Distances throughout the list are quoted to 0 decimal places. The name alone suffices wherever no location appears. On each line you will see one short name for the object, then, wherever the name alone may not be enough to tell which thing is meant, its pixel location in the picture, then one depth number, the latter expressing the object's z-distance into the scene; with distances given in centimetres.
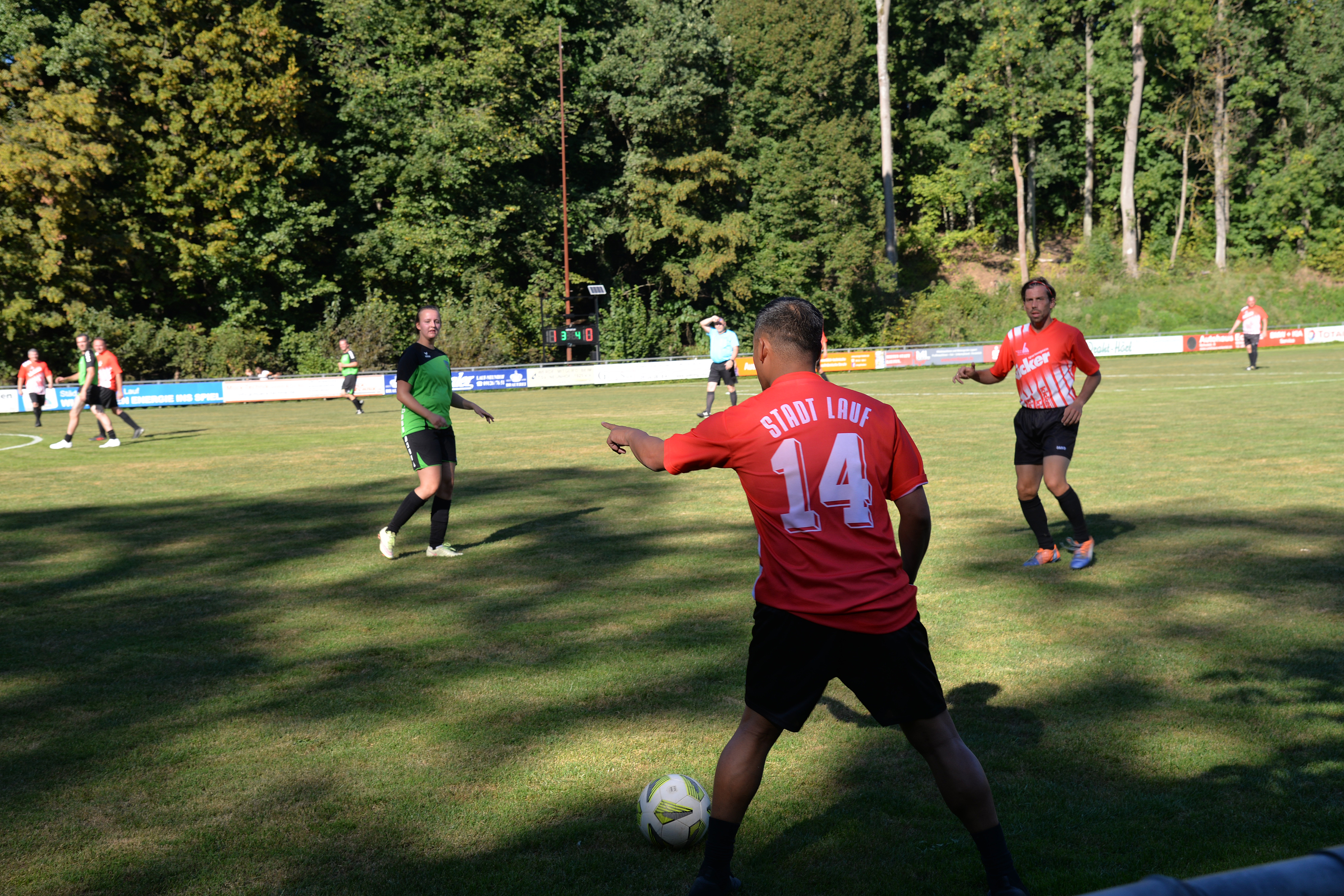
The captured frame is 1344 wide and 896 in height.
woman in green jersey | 912
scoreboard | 3947
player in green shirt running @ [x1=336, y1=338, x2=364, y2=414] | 3105
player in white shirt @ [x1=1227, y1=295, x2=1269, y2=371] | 2973
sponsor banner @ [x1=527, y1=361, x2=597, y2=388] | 3916
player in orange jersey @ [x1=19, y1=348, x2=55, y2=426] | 2677
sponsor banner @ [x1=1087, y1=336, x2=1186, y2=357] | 4359
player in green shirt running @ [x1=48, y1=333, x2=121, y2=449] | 1948
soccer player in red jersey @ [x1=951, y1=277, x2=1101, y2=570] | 794
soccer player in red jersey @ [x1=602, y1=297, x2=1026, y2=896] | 334
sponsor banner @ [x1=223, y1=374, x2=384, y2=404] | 3619
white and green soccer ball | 391
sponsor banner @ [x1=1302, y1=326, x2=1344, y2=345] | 4475
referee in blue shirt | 2247
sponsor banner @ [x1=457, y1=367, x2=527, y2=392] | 3803
